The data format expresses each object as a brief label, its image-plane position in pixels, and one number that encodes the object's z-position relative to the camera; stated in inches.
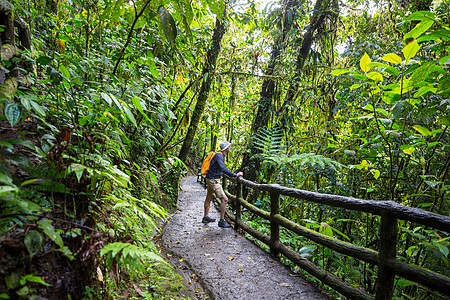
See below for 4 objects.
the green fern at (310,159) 175.9
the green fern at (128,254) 62.0
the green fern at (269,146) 247.8
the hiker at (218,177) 230.8
